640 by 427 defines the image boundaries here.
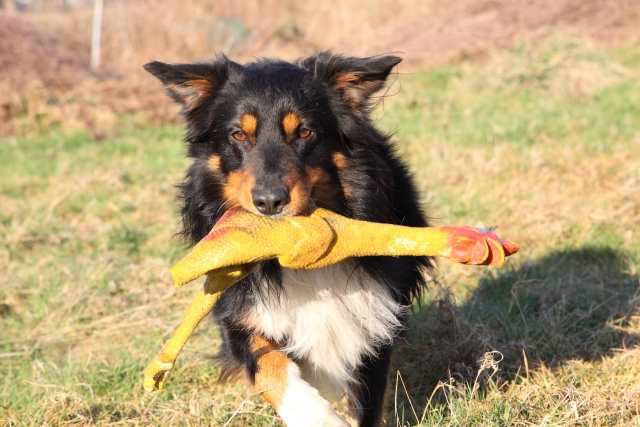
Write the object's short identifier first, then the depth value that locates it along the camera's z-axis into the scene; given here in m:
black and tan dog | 6.37
